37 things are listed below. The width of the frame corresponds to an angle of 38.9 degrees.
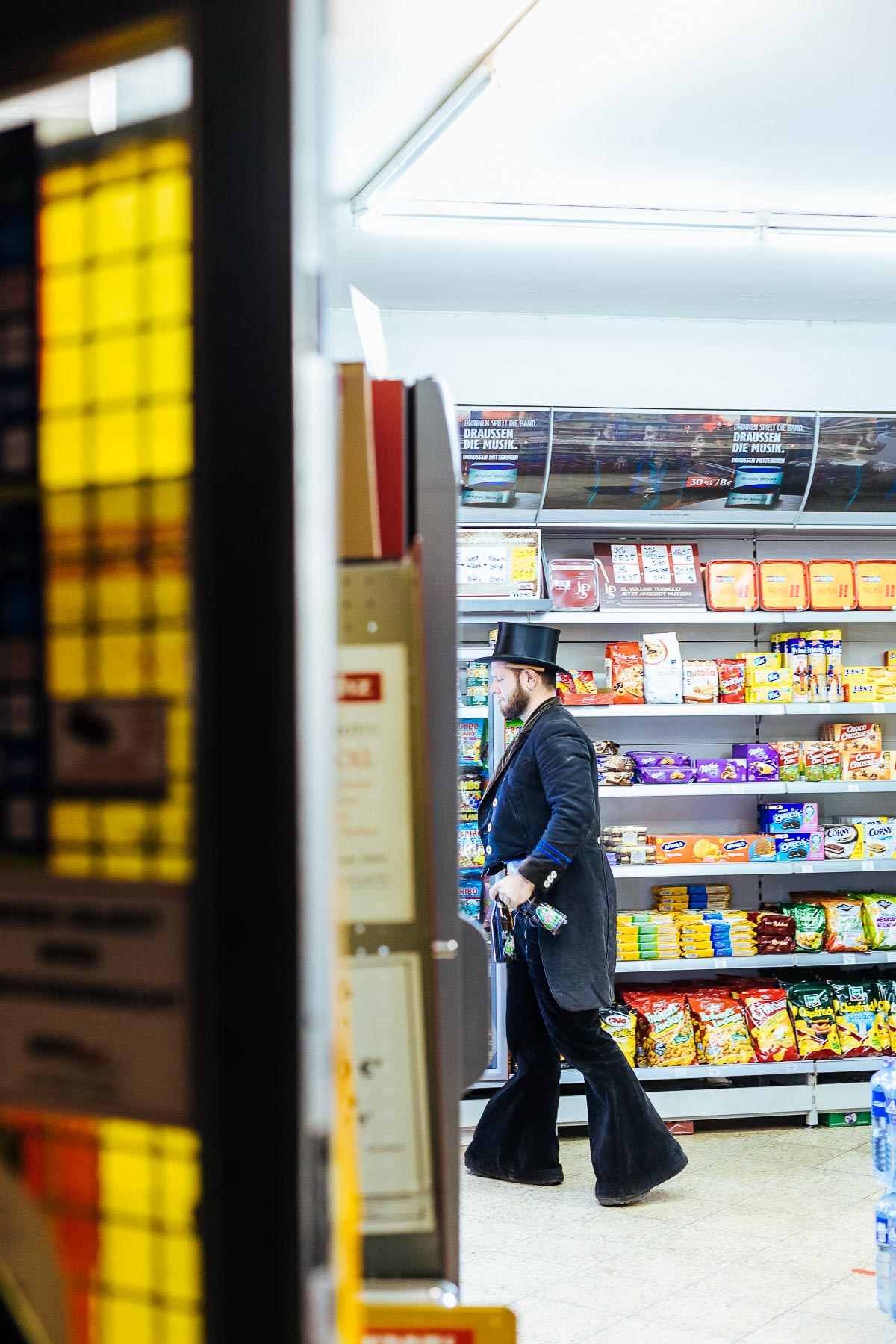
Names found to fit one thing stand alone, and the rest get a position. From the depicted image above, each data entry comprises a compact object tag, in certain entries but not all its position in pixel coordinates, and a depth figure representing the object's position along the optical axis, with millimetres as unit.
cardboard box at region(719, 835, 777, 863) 5762
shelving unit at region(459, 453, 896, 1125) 5641
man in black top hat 4594
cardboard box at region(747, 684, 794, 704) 5812
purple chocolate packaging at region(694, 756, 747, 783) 5773
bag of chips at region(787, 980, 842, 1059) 5688
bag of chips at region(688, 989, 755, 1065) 5578
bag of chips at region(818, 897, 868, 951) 5797
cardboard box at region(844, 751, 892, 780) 5953
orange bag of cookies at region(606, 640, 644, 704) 5809
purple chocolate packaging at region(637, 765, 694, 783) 5734
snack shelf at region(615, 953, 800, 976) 5609
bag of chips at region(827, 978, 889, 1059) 5738
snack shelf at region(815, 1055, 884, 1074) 5703
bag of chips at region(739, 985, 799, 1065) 5633
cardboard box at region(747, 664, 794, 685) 5820
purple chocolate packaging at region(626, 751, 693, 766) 5762
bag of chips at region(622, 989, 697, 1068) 5551
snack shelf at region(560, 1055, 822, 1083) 5512
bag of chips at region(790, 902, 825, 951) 5785
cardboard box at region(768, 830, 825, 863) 5852
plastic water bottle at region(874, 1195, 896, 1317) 3439
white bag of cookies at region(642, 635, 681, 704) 5785
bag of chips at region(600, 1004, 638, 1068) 5535
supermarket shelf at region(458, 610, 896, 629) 5594
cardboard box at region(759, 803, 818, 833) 5895
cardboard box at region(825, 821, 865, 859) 5914
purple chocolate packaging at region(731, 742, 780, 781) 5789
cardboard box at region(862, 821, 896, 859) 5941
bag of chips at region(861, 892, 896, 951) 5828
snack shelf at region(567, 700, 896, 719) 5703
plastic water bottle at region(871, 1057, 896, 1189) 3365
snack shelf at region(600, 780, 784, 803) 5656
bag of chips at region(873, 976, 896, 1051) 5785
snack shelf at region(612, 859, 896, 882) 5621
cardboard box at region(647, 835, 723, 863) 5719
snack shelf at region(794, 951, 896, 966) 5785
